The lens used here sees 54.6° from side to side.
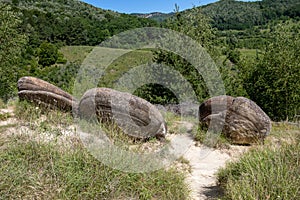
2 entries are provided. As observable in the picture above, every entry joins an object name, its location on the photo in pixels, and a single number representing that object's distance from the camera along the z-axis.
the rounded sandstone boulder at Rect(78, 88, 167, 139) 6.66
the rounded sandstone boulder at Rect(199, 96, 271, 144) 7.18
